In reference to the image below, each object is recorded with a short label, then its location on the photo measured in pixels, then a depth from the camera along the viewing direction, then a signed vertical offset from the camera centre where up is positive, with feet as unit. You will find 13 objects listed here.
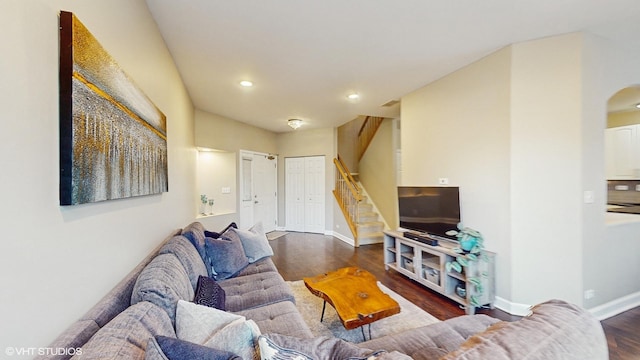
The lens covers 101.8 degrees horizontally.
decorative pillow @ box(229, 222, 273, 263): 9.90 -2.55
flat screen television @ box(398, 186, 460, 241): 10.09 -1.27
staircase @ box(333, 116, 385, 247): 18.40 -2.12
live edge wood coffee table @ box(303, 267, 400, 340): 6.18 -3.17
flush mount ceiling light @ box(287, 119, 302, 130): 17.78 +3.94
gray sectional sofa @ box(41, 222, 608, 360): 2.60 -1.86
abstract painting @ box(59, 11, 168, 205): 3.21 +0.87
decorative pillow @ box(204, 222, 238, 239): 9.96 -2.11
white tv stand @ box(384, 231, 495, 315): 8.82 -3.52
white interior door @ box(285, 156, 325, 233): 22.04 -1.24
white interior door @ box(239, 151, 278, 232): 19.76 -0.83
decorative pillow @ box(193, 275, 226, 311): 5.39 -2.49
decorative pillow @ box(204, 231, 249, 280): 8.44 -2.58
